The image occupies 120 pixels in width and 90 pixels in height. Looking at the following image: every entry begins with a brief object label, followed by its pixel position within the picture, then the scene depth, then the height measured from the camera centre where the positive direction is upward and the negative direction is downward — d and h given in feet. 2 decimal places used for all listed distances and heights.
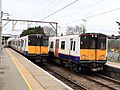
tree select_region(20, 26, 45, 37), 277.37 +10.08
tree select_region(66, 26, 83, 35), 308.67 +12.34
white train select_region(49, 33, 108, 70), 74.84 -2.26
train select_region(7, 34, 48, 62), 104.47 -1.84
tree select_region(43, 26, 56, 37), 371.19 +13.49
